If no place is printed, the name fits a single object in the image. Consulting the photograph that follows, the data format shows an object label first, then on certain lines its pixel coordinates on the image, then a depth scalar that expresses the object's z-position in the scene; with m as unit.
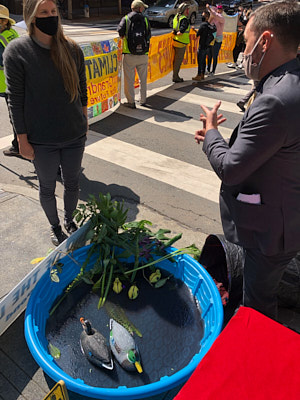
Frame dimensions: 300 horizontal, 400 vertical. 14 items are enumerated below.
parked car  21.03
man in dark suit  1.61
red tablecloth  1.37
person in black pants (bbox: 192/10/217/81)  9.09
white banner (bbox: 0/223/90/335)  2.35
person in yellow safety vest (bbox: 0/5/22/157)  4.51
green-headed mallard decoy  2.21
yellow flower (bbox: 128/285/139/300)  2.75
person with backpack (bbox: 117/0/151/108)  6.88
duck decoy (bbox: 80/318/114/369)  2.22
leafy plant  2.83
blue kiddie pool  1.98
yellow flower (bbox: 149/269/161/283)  2.87
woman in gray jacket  2.54
